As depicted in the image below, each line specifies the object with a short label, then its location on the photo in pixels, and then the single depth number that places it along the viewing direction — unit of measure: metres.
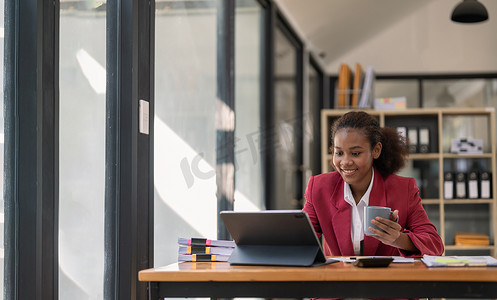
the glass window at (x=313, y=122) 7.01
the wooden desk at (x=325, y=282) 1.56
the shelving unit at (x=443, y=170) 5.11
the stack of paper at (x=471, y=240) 5.06
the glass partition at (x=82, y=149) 2.10
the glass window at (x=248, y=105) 4.35
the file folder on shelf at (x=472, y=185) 5.11
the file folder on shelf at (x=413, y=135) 5.20
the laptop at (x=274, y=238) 1.74
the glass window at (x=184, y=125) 2.86
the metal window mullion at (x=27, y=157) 1.81
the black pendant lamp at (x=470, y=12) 5.27
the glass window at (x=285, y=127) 5.39
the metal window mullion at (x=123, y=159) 2.40
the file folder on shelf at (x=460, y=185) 5.12
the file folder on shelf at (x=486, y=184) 5.10
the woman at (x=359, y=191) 2.17
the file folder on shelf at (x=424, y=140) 5.18
